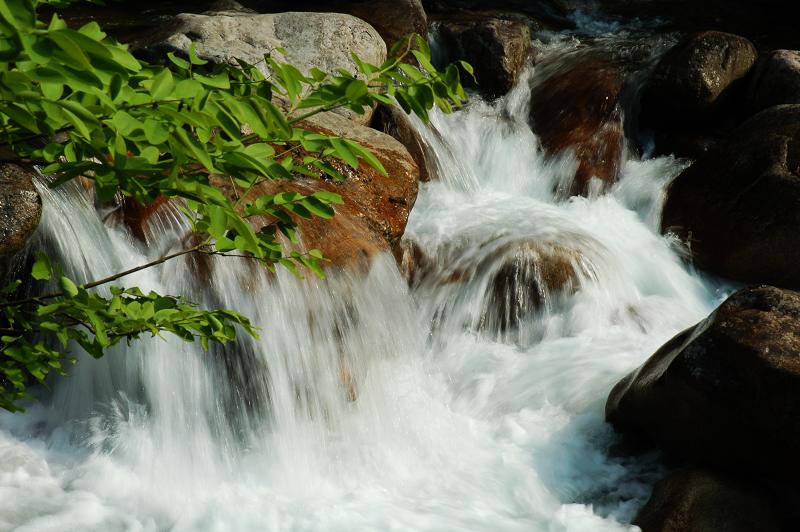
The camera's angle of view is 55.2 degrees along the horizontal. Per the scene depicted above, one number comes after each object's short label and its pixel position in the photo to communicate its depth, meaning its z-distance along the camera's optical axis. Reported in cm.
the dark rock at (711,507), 416
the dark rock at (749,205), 734
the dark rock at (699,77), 943
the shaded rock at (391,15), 1102
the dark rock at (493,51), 1047
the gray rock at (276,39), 806
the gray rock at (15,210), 410
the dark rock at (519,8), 1344
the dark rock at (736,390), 417
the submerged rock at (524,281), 663
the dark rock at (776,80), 901
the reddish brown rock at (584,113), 934
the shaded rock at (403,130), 855
